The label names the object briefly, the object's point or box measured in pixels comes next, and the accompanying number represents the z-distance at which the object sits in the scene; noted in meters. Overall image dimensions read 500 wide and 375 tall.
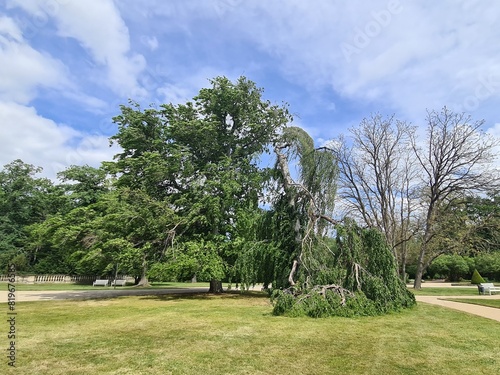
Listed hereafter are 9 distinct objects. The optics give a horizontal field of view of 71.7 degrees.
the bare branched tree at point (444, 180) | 22.14
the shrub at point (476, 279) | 29.81
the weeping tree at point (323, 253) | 9.33
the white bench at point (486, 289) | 19.30
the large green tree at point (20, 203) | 38.03
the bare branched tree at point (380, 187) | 23.58
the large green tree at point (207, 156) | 16.22
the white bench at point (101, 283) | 26.78
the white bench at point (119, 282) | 29.37
